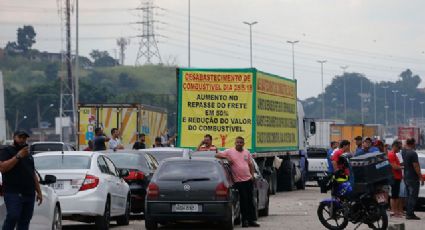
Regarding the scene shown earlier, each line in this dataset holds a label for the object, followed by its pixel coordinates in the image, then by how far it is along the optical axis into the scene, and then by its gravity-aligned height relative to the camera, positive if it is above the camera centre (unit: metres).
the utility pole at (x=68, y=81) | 93.85 +8.10
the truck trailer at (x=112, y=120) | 44.12 +1.58
